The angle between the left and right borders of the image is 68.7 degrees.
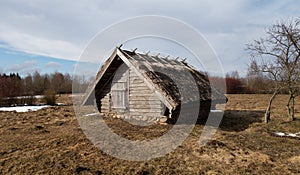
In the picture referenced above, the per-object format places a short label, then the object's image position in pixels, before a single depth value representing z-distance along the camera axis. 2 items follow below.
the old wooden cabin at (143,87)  11.41
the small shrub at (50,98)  27.77
